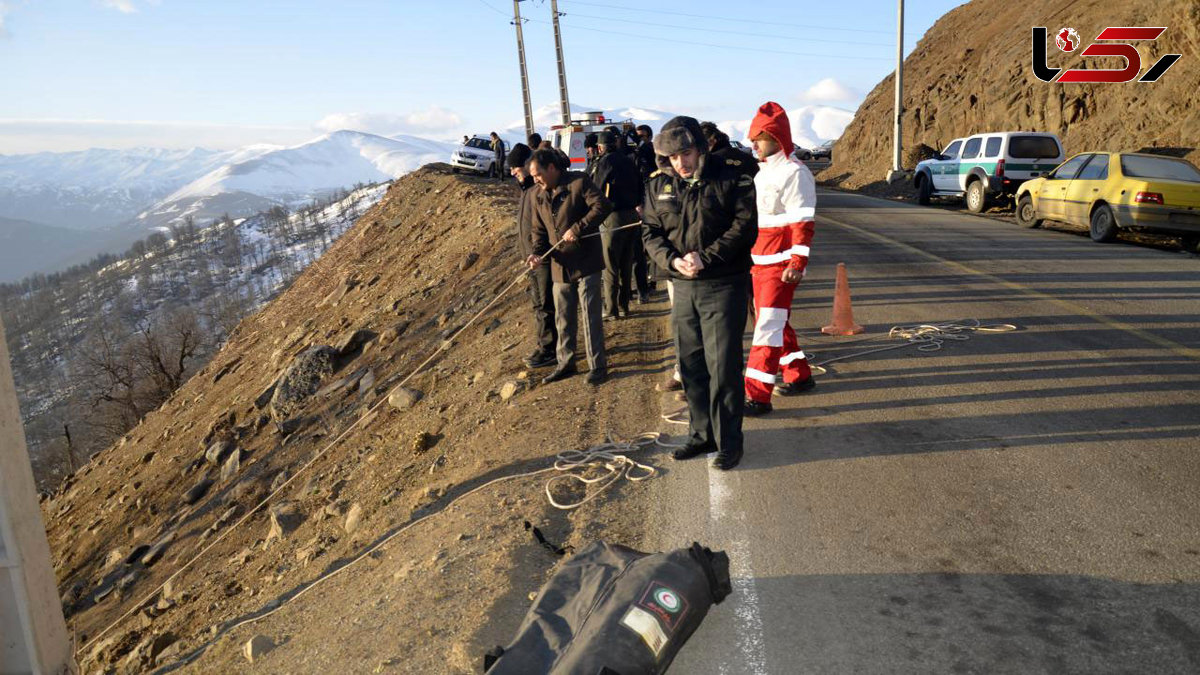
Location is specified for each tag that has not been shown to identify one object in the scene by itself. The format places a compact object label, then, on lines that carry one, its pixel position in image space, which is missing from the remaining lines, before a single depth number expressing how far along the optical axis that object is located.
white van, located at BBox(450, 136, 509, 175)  34.03
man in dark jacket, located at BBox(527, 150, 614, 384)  7.29
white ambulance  22.22
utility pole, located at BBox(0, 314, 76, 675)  3.55
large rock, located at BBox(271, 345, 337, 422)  13.26
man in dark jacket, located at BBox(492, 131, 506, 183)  31.49
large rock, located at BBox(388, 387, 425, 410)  9.78
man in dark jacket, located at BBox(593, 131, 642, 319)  8.70
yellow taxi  12.27
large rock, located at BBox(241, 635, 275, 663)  4.61
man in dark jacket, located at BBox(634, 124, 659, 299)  10.12
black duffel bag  2.98
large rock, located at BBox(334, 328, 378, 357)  14.27
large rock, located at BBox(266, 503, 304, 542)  8.08
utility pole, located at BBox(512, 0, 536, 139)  37.31
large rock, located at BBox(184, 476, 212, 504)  12.71
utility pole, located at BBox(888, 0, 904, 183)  28.45
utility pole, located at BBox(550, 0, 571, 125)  32.19
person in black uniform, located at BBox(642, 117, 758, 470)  4.82
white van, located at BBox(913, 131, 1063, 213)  17.94
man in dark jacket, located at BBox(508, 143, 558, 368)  7.87
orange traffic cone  8.16
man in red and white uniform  5.40
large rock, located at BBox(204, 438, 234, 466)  13.44
